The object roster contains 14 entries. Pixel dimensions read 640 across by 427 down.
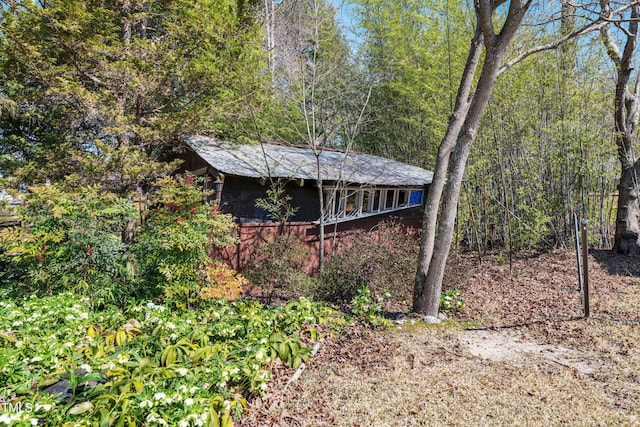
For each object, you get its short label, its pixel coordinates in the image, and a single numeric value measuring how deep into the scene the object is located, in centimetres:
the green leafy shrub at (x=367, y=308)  390
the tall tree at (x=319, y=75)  640
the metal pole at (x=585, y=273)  369
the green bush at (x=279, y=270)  485
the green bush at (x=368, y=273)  467
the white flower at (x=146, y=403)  179
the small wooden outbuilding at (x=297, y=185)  616
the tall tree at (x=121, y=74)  503
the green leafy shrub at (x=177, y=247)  363
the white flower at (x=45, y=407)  168
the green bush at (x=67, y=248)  328
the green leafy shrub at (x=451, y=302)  446
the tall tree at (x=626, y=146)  654
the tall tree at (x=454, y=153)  384
